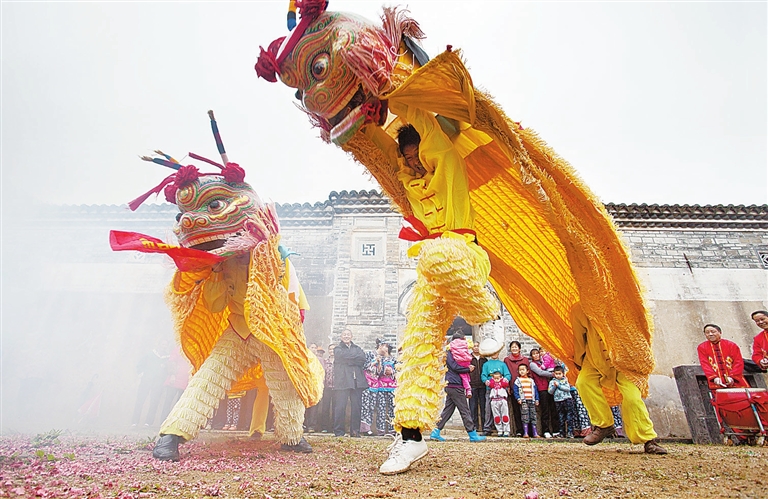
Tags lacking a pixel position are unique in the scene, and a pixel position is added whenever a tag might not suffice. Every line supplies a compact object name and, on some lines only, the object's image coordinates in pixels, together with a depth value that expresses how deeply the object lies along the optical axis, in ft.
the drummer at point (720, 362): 16.87
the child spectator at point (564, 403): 23.06
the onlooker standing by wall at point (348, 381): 22.07
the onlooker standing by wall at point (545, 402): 23.34
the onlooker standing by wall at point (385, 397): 24.48
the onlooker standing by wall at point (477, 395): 24.17
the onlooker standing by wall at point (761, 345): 17.43
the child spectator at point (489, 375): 23.40
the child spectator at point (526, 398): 22.57
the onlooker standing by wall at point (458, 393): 19.35
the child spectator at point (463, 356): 20.54
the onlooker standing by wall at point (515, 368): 23.45
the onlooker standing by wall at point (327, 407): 24.11
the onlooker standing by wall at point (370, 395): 24.66
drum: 15.78
